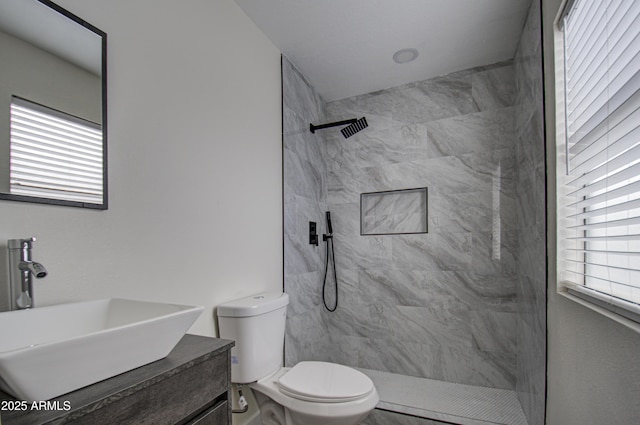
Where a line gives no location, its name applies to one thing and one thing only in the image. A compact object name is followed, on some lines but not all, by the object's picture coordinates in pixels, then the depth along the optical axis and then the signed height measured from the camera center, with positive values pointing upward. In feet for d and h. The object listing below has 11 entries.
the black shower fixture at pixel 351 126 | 8.16 +2.25
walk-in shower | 7.42 -0.44
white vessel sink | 1.84 -0.99
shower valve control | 8.47 -0.61
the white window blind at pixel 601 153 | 2.87 +0.64
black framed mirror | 2.83 +1.04
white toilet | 4.70 -2.79
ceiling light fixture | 7.34 +3.71
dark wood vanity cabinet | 1.99 -1.38
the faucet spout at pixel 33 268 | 2.60 -0.48
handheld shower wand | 9.07 -1.35
